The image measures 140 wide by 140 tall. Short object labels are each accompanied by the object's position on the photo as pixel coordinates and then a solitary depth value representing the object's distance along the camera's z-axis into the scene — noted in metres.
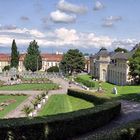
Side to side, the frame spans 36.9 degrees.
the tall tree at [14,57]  71.72
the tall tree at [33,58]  72.75
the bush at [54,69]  74.62
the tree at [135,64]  36.12
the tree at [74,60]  65.55
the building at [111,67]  42.97
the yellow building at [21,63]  101.09
